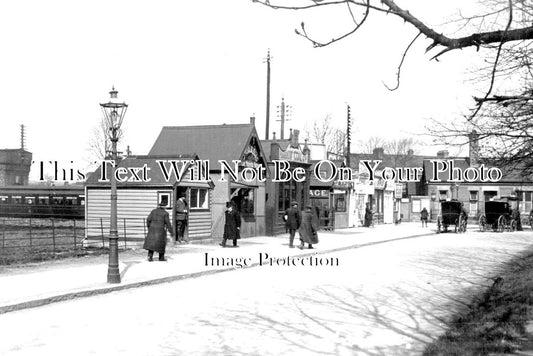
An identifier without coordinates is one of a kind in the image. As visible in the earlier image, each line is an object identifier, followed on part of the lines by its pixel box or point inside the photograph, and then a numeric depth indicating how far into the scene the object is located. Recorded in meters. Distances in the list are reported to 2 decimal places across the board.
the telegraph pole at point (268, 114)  51.44
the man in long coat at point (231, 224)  23.02
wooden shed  24.22
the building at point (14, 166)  91.88
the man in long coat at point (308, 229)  22.62
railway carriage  45.91
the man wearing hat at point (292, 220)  23.73
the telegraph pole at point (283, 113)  61.56
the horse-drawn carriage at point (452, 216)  39.25
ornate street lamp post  13.40
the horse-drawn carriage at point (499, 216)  40.19
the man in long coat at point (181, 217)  23.81
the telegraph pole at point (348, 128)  46.22
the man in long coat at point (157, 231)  17.45
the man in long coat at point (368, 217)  44.59
